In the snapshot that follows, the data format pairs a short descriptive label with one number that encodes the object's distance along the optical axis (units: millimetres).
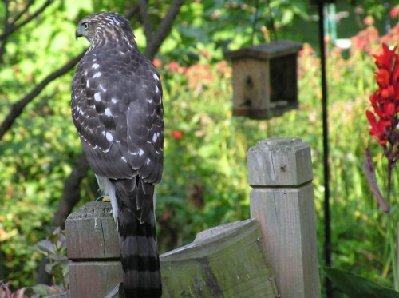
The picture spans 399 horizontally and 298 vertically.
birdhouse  10391
